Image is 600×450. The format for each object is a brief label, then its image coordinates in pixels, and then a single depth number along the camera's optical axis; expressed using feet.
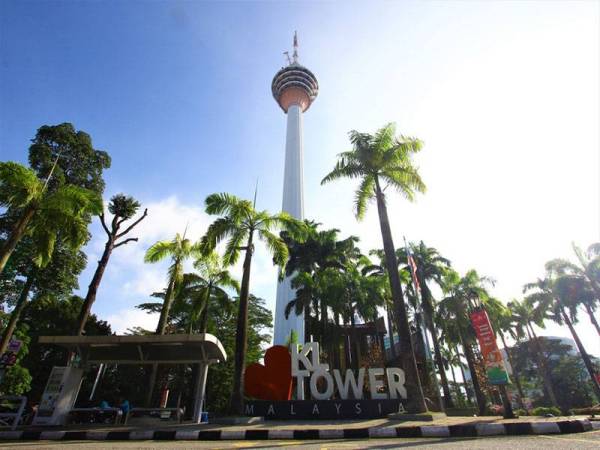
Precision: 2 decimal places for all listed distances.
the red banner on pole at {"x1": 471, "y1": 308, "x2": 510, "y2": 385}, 45.65
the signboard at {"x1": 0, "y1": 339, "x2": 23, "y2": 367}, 36.24
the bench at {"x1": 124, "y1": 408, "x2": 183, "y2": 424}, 48.19
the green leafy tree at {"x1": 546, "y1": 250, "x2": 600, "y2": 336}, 100.89
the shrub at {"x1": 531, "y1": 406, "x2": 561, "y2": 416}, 86.30
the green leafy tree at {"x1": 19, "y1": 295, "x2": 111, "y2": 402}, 105.09
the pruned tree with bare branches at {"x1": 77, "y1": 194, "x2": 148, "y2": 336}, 51.61
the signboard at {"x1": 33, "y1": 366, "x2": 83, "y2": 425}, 41.19
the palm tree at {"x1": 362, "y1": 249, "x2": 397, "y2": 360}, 110.52
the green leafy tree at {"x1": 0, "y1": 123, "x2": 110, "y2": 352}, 77.66
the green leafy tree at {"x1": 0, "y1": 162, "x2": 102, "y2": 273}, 39.55
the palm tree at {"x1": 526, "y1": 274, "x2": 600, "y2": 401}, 104.83
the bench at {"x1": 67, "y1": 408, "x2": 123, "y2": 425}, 50.39
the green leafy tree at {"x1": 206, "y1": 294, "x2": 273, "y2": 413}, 99.04
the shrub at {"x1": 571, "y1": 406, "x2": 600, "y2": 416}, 70.69
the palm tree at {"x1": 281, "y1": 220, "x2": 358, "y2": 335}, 109.19
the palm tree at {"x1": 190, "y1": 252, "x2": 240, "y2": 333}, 76.48
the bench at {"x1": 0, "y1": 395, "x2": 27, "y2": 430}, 34.03
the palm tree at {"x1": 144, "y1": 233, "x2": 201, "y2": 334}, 67.31
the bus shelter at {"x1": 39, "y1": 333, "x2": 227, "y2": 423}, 41.57
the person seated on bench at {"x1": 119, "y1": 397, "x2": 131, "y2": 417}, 51.62
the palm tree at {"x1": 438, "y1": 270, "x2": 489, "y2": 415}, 106.22
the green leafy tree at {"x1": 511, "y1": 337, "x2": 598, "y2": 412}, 157.74
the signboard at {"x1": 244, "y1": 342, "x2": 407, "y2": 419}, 55.47
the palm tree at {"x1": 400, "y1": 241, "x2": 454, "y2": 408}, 100.17
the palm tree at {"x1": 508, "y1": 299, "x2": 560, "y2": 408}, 124.26
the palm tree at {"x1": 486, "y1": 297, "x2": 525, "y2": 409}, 116.98
